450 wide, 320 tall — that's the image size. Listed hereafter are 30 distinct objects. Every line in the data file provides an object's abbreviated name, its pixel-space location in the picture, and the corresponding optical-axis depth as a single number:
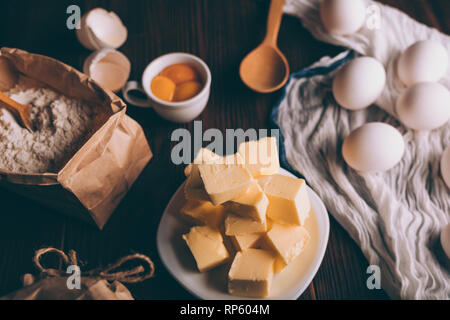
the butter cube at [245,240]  0.73
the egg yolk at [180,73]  0.95
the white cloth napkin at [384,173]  0.84
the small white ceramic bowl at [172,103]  0.90
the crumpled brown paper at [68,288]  0.64
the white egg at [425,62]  0.94
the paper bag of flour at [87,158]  0.72
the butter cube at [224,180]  0.68
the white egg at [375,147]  0.86
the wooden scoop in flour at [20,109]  0.79
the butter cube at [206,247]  0.73
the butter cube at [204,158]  0.76
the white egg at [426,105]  0.89
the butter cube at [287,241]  0.71
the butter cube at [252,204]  0.69
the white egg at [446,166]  0.88
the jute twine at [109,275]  0.72
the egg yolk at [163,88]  0.93
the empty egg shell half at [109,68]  1.00
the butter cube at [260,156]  0.77
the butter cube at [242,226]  0.72
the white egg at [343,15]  1.03
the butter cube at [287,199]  0.71
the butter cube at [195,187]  0.74
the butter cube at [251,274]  0.69
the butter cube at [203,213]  0.77
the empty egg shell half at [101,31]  1.04
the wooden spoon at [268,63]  1.05
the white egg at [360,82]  0.93
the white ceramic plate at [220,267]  0.73
